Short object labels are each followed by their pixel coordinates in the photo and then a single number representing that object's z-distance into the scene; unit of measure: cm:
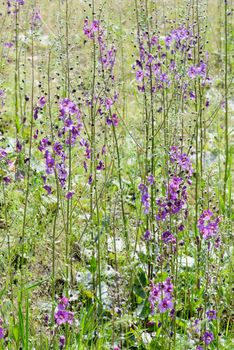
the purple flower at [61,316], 384
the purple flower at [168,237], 416
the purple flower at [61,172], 458
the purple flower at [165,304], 378
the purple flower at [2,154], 430
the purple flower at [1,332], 383
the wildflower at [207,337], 403
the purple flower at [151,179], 481
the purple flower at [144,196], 482
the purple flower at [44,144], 479
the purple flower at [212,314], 413
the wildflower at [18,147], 616
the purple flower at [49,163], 440
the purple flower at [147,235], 487
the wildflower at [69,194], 435
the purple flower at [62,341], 401
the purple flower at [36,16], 792
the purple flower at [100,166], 510
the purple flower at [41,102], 516
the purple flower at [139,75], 552
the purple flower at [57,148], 438
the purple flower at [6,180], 526
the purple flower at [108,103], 507
